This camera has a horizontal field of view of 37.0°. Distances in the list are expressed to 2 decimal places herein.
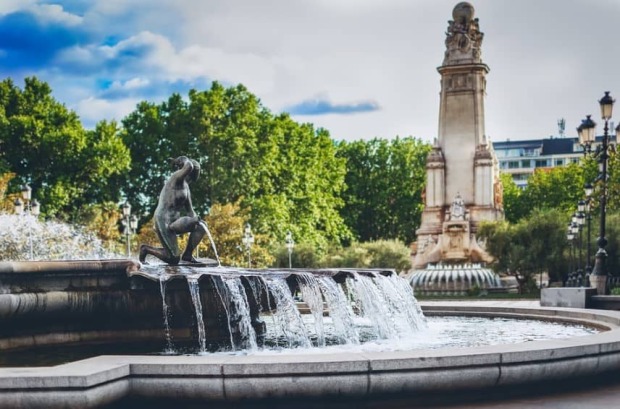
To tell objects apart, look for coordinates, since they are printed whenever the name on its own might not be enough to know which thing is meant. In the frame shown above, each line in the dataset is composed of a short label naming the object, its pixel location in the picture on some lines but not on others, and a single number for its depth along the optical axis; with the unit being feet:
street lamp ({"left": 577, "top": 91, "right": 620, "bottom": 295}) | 79.00
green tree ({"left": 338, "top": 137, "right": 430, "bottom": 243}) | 259.19
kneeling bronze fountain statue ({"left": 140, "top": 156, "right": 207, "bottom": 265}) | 50.06
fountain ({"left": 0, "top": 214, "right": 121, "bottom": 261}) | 122.93
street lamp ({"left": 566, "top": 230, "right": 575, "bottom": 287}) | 130.52
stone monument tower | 176.35
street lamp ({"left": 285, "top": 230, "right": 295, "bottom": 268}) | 165.12
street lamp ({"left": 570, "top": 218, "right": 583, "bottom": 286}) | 115.34
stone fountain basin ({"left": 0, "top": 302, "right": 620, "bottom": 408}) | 29.09
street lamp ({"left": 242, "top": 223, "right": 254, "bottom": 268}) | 148.68
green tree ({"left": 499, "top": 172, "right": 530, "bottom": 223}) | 273.54
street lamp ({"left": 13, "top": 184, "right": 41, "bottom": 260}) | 113.19
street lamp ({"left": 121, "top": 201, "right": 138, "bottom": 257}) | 123.44
